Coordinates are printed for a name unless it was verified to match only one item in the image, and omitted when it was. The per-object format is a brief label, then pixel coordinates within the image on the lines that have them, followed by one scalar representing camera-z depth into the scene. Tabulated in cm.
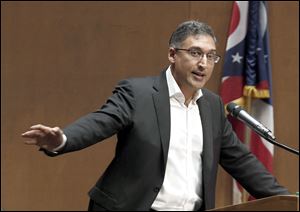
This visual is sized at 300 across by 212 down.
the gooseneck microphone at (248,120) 492
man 559
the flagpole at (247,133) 1027
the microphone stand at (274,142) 486
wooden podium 373
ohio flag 1018
